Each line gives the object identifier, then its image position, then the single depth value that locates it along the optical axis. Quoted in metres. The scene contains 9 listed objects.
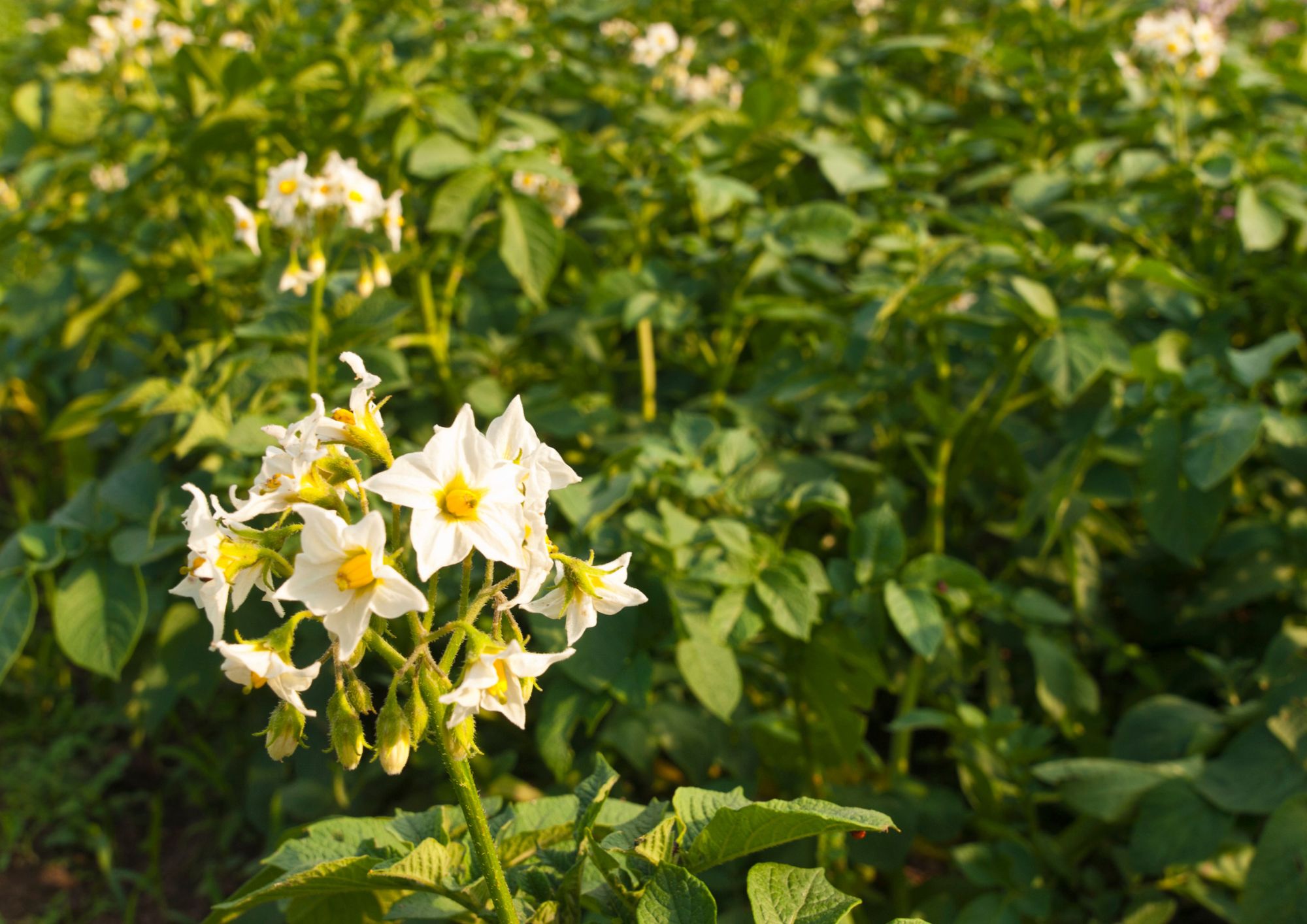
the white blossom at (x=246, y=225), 0.80
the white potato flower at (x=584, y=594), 0.49
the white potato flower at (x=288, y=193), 0.71
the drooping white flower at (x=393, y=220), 0.75
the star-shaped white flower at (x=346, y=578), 0.46
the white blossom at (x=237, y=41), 1.27
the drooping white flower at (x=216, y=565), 0.47
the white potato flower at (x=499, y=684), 0.47
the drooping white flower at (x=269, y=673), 0.47
